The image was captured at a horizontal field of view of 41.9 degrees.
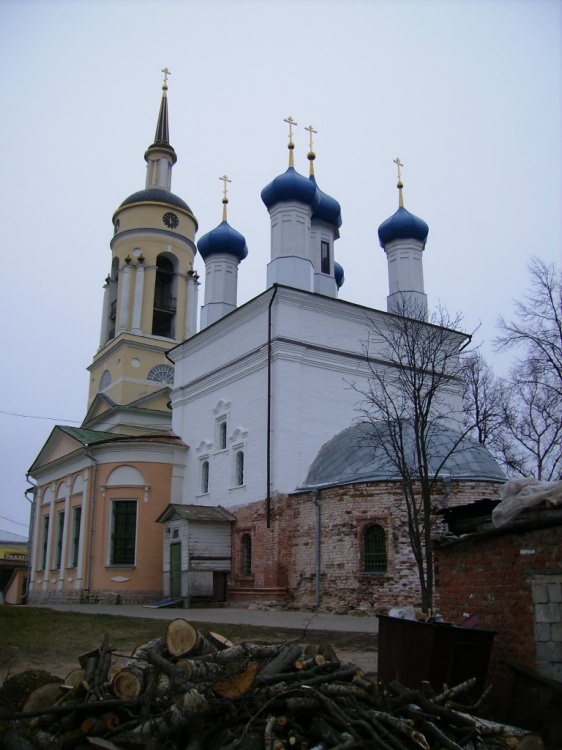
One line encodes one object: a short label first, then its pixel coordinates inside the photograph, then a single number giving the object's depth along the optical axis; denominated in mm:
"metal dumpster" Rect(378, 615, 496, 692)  6262
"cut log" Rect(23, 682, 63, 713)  5270
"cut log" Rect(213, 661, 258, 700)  4896
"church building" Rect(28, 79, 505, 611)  16297
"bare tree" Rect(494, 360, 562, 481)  22766
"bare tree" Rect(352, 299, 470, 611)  12156
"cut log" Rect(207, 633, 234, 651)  6030
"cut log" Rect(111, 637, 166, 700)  4992
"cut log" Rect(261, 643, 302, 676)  5285
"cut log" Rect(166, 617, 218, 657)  5664
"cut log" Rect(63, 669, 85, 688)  5344
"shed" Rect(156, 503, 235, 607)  19203
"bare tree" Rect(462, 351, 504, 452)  26156
